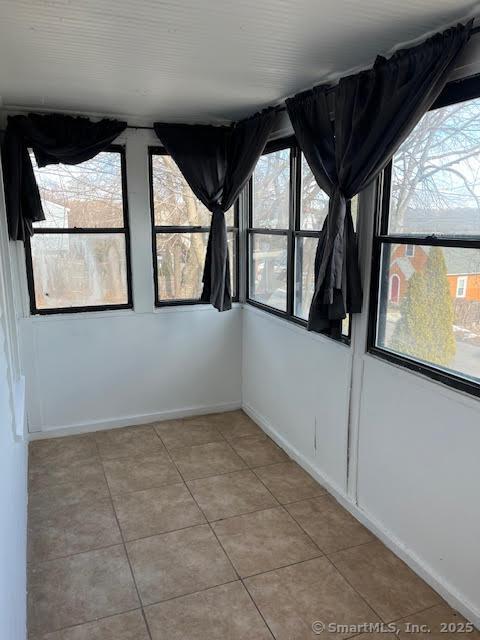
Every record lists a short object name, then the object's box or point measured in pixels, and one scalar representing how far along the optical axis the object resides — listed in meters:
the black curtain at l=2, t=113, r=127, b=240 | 3.28
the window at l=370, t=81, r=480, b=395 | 2.00
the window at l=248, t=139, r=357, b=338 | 3.17
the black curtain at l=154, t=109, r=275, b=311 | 3.65
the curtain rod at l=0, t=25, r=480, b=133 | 1.86
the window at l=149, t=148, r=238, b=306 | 3.85
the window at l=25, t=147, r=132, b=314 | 3.57
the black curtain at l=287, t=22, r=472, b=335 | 1.98
